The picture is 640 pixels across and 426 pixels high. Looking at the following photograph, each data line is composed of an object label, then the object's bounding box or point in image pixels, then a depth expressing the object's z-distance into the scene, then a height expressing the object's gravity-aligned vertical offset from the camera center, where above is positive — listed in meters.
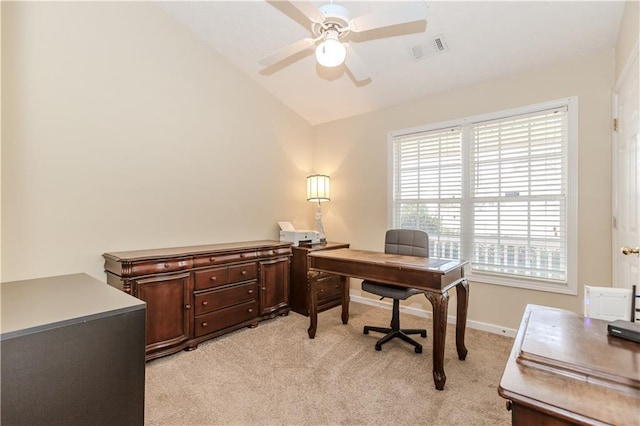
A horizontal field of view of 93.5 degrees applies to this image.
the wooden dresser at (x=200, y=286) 2.51 -0.71
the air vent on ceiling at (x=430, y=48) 2.78 +1.58
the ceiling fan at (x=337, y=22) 1.71 +1.19
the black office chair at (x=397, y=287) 2.68 -0.67
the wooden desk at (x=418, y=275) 2.16 -0.51
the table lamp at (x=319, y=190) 4.31 +0.33
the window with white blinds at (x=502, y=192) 2.78 +0.24
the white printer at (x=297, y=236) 3.85 -0.30
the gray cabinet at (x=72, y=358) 1.09 -0.58
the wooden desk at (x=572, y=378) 0.68 -0.43
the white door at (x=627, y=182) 1.88 +0.23
